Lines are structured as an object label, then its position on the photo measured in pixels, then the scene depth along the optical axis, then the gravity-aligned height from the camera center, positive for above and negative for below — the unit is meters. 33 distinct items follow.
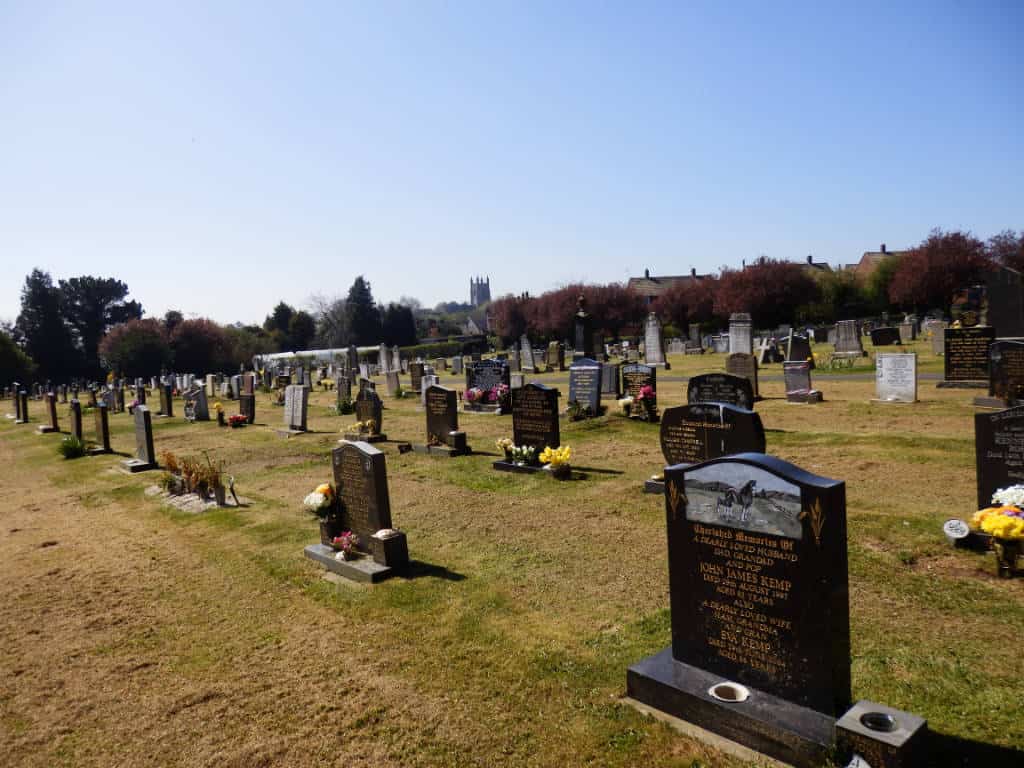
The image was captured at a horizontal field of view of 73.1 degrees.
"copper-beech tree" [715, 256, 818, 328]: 50.75 +2.77
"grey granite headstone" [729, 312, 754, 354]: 26.64 -0.09
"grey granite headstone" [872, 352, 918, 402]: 16.53 -1.32
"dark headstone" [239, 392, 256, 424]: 23.70 -1.72
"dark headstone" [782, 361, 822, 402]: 17.97 -1.44
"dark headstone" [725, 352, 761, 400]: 19.17 -1.00
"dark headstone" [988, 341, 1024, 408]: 14.52 -1.17
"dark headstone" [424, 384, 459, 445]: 14.98 -1.48
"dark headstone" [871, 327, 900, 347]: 33.12 -0.65
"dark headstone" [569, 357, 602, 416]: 17.52 -1.17
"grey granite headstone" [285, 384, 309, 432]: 20.08 -1.59
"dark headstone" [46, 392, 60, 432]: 26.67 -1.79
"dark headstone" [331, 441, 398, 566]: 8.14 -1.67
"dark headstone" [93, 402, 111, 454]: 19.53 -1.80
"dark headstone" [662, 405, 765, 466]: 9.15 -1.38
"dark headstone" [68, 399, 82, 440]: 21.36 -1.65
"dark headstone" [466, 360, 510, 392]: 21.17 -0.95
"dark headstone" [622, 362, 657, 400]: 17.61 -1.10
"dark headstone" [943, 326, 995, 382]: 17.61 -0.87
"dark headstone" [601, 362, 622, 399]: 21.03 -1.31
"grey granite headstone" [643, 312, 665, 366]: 30.84 -0.24
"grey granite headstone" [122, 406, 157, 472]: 16.53 -2.02
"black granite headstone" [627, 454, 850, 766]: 4.17 -1.82
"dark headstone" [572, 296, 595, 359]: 29.89 +0.33
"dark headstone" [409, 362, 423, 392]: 29.27 -1.16
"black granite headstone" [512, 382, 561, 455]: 12.87 -1.43
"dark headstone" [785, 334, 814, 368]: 23.75 -0.75
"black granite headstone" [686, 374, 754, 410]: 12.99 -1.12
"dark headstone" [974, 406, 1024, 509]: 7.37 -1.45
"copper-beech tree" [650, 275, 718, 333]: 60.25 +2.76
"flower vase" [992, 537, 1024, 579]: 6.37 -2.21
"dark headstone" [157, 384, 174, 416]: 28.78 -1.71
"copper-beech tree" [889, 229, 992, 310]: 43.12 +3.29
